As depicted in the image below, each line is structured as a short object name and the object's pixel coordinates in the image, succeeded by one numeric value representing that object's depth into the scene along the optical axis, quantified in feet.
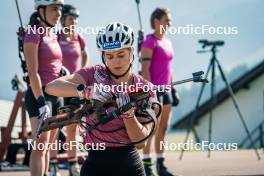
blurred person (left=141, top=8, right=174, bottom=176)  43.74
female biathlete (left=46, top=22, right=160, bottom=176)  23.03
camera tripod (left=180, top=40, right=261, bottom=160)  59.45
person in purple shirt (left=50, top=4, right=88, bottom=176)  42.42
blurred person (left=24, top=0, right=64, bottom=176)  33.45
